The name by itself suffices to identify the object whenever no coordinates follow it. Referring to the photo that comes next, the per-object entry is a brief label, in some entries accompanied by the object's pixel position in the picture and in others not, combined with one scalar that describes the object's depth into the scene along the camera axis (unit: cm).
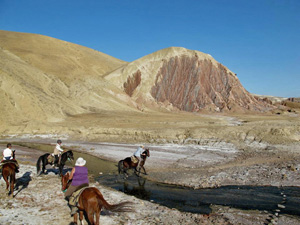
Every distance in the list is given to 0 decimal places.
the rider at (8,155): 1234
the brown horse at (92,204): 799
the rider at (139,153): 1834
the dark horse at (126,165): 1770
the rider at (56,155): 1664
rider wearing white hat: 880
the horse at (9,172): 1178
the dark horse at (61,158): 1619
